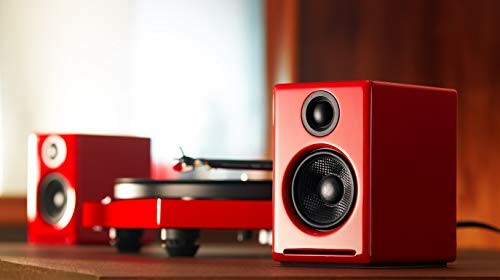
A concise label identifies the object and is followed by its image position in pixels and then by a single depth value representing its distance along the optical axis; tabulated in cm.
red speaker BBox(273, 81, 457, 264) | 113
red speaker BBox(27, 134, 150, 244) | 186
